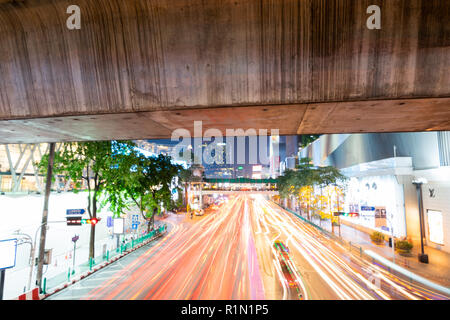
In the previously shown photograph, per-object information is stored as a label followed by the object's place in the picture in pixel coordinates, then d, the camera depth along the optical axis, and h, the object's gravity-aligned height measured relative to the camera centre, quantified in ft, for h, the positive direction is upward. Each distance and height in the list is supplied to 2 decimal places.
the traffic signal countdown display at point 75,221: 45.82 -7.18
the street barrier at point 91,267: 35.76 -19.00
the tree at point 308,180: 100.37 +2.90
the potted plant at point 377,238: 75.41 -17.20
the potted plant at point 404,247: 62.34 -16.92
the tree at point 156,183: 82.99 +0.95
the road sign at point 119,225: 74.43 -12.96
